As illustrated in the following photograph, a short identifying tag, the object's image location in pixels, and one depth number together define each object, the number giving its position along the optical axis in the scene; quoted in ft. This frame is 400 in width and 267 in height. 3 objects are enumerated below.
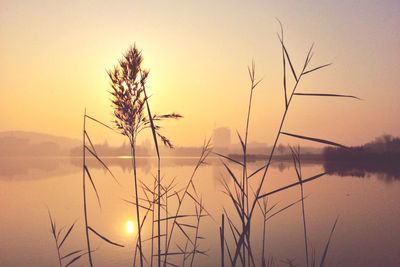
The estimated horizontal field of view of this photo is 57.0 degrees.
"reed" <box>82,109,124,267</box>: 9.63
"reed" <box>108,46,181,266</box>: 10.93
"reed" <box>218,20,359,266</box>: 7.51
